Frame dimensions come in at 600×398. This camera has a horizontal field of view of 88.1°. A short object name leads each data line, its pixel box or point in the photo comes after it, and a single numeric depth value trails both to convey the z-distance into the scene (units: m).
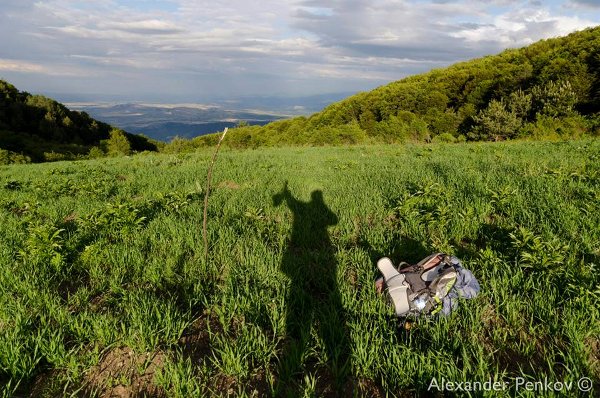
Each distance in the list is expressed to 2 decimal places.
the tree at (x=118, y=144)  72.62
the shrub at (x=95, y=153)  43.72
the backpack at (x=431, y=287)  2.85
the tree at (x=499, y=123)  25.86
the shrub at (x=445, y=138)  27.54
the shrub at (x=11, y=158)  33.82
